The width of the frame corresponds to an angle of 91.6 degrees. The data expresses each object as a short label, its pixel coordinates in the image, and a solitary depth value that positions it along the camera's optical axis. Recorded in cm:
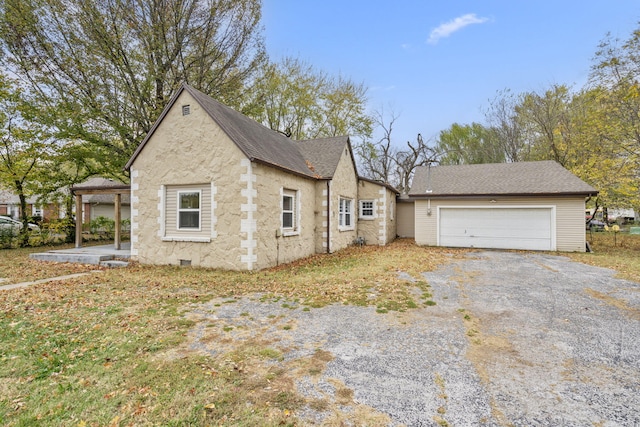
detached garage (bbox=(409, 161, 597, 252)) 1400
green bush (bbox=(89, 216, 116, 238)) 1922
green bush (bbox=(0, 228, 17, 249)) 1480
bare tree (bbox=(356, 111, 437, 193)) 3048
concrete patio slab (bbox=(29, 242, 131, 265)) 1081
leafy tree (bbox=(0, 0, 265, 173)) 1345
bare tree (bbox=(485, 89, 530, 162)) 2595
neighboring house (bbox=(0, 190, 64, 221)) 3188
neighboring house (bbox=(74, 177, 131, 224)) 2569
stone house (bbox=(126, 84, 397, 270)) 917
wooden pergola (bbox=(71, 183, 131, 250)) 1203
